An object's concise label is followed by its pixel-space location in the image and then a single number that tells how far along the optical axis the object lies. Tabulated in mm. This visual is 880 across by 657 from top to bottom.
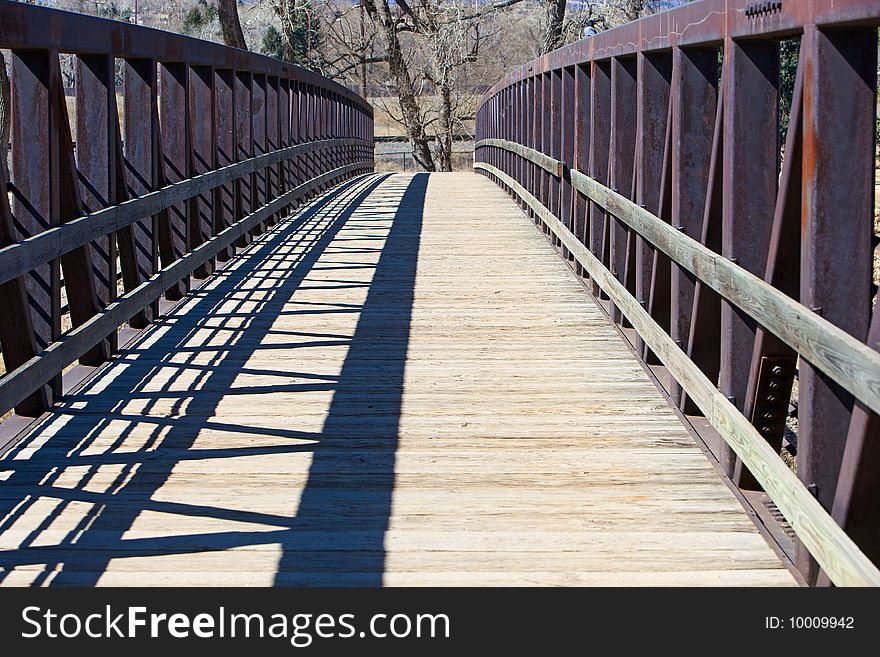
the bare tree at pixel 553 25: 30672
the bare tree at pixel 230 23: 26203
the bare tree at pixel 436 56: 34812
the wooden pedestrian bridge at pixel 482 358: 3557
